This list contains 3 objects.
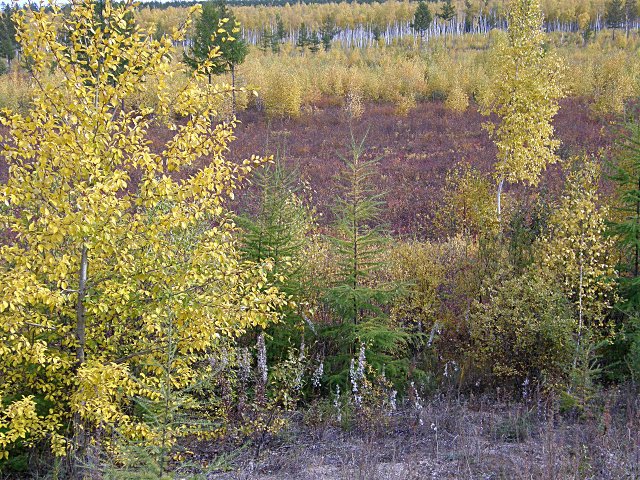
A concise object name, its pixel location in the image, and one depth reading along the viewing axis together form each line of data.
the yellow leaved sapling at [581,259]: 7.92
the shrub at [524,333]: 7.79
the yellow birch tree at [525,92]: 15.76
